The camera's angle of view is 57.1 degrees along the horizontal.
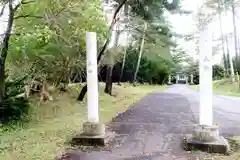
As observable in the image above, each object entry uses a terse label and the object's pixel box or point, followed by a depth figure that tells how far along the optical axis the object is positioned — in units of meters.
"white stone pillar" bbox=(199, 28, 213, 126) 4.44
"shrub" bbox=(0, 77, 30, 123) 5.81
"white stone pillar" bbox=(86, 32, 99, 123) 4.87
